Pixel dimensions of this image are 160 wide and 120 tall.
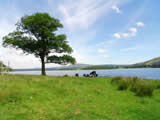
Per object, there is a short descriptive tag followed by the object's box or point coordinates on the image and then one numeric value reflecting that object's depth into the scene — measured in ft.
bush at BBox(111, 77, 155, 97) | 34.24
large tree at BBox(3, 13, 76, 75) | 64.49
